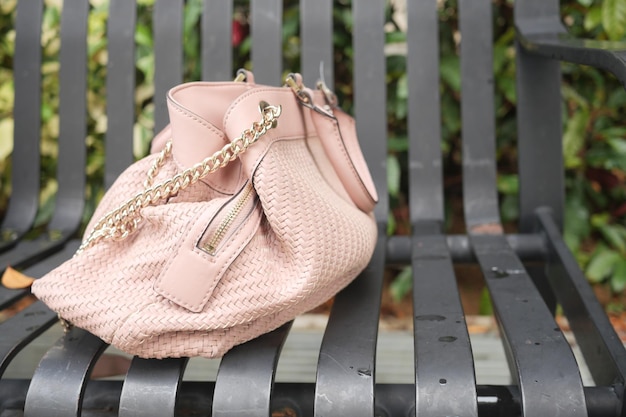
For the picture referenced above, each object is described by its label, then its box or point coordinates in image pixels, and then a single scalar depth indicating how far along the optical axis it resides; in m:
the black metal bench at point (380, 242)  0.80
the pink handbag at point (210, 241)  0.84
